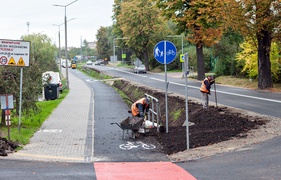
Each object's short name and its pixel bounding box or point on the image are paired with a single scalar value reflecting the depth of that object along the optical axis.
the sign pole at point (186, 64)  11.80
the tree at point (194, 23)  40.06
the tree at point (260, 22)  28.44
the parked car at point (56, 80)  39.31
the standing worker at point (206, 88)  17.56
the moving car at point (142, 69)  70.88
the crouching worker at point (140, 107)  15.60
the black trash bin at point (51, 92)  35.56
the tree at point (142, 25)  71.06
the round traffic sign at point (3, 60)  14.66
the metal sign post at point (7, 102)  14.03
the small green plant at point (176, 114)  19.52
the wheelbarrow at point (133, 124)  14.38
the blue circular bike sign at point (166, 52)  14.04
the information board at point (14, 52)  14.76
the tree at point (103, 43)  128.38
